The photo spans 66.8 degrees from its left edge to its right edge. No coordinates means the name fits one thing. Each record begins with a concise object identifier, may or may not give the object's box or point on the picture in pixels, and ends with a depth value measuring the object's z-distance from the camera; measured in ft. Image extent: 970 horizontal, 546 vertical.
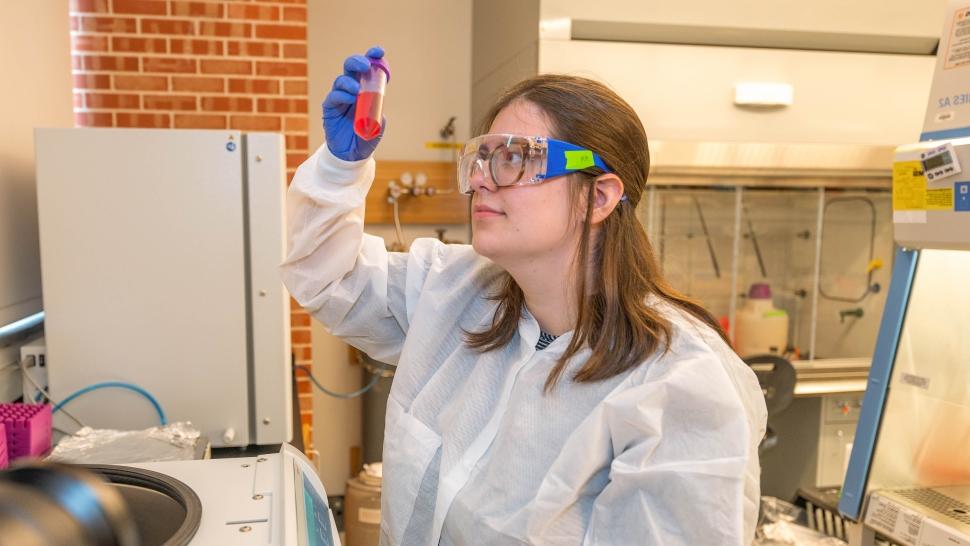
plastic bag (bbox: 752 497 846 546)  6.66
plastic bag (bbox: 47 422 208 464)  4.00
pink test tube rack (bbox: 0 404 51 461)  4.02
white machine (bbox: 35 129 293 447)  4.76
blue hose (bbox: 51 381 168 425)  4.79
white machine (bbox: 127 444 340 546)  2.49
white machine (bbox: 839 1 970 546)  4.55
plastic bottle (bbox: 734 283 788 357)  9.14
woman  3.08
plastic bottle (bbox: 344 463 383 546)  8.26
